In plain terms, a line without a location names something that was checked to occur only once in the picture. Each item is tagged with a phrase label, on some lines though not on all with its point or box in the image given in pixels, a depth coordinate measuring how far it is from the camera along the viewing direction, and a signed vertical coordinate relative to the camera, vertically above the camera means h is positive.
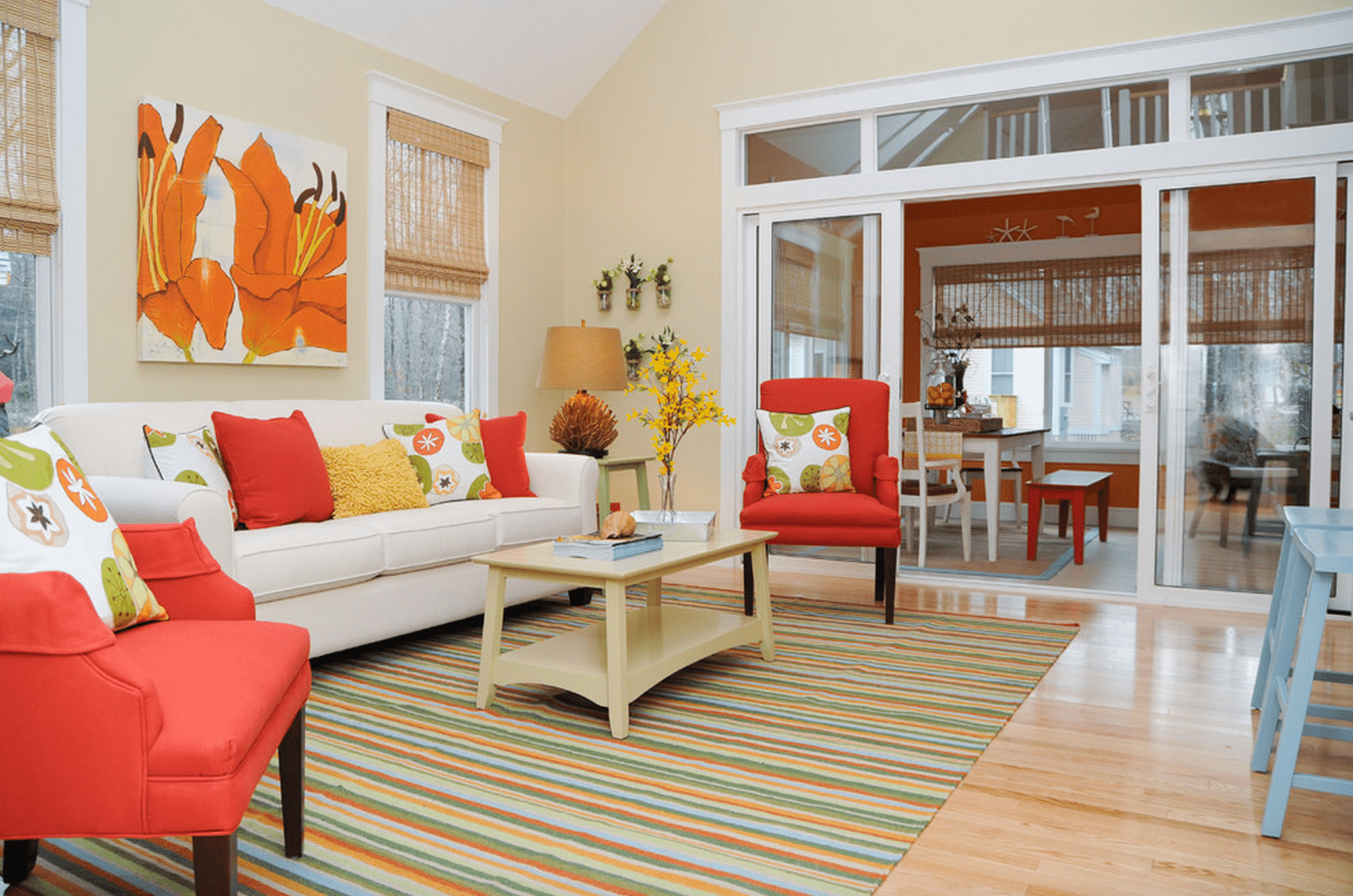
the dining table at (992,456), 6.02 -0.17
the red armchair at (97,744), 1.41 -0.44
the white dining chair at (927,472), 5.67 -0.27
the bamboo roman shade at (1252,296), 4.44 +0.58
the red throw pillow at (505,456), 4.45 -0.13
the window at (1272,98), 4.34 +1.43
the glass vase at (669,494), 3.46 -0.23
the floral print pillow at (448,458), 4.18 -0.13
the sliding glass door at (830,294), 5.25 +0.70
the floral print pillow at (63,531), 1.63 -0.17
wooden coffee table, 2.77 -0.66
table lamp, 5.26 +0.24
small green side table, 5.16 -0.25
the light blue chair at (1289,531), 2.52 -0.26
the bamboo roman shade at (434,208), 5.02 +1.11
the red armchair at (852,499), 4.25 -0.31
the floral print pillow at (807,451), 4.61 -0.11
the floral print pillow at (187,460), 3.31 -0.11
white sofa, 2.83 -0.38
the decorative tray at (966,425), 6.29 +0.01
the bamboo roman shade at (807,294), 5.41 +0.71
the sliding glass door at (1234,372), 4.41 +0.25
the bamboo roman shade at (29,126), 3.45 +1.02
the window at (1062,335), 8.41 +0.77
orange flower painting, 3.89 +0.75
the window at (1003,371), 8.99 +0.49
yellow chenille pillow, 3.80 -0.20
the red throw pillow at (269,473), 3.46 -0.16
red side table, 6.02 -0.41
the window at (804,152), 5.39 +1.46
